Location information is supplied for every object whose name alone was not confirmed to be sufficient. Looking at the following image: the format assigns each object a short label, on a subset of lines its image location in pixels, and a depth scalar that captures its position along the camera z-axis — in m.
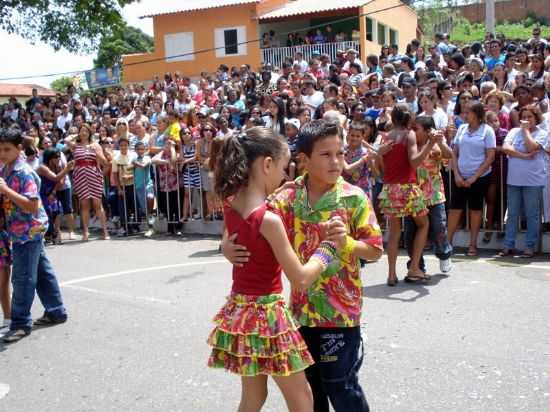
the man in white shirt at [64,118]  20.42
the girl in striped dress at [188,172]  11.82
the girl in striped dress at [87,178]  12.20
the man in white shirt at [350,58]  17.08
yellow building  32.66
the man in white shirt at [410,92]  11.10
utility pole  19.33
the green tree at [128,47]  57.78
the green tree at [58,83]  68.78
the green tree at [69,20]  23.98
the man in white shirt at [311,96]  13.24
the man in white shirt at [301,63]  18.58
